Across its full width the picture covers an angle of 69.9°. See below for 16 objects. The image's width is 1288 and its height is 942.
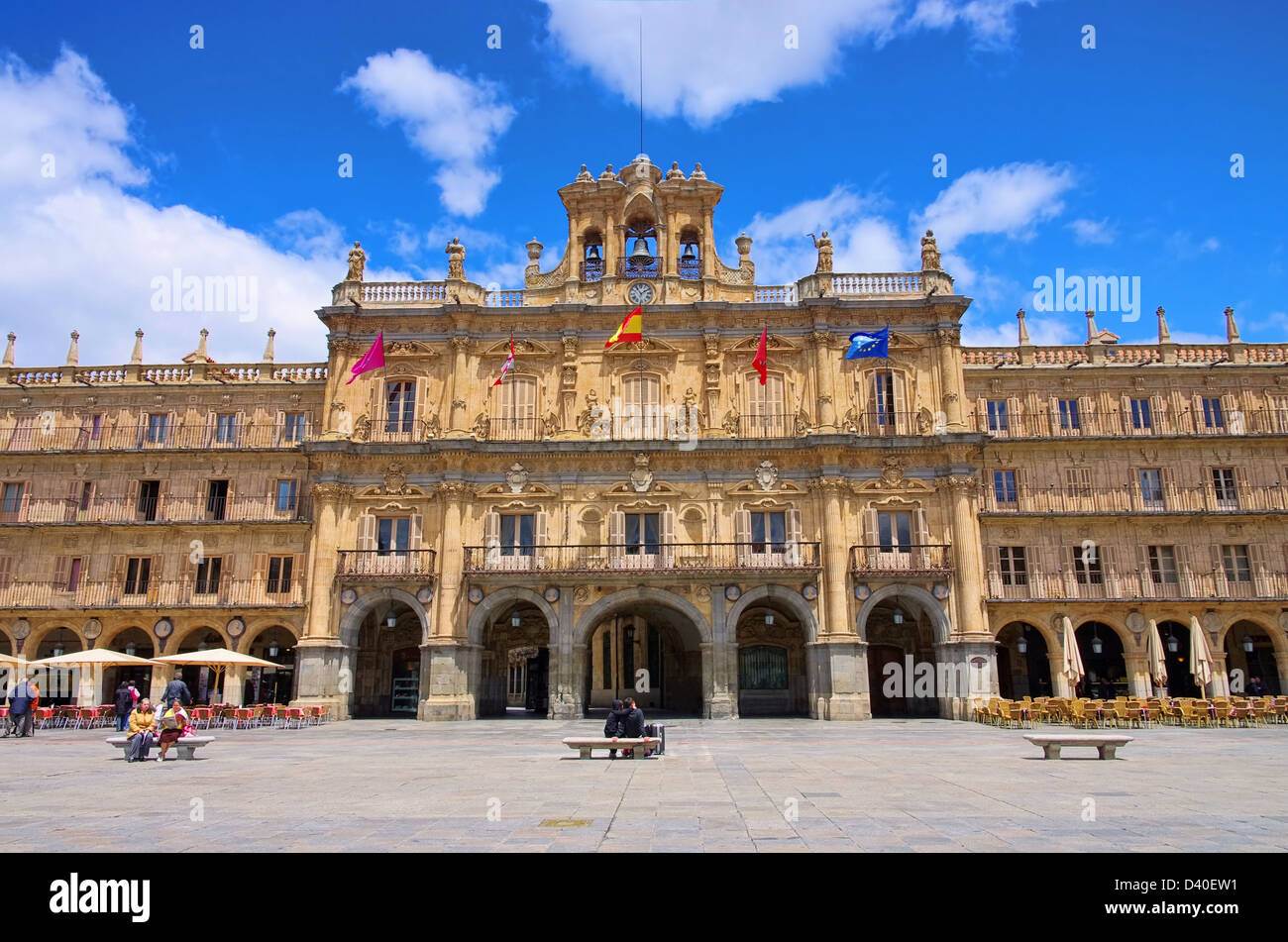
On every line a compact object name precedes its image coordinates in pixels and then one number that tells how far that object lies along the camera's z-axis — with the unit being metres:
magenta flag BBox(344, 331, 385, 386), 34.22
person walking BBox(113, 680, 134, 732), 27.77
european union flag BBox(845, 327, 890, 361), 33.12
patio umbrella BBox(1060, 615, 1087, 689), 29.80
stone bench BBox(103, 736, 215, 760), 17.90
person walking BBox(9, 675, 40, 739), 26.06
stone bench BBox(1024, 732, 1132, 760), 16.91
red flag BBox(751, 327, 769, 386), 34.44
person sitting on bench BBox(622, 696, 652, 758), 19.95
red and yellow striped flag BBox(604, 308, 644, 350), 34.19
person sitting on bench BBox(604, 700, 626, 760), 19.88
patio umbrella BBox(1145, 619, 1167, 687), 30.69
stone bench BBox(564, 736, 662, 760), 17.62
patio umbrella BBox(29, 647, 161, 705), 29.69
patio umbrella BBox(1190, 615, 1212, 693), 29.81
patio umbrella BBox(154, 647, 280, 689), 30.06
